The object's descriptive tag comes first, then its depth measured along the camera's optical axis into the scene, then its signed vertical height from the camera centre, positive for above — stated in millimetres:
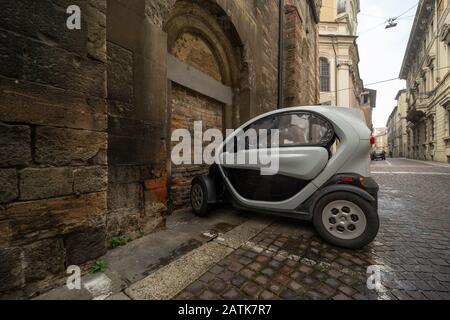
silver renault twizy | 2234 -170
